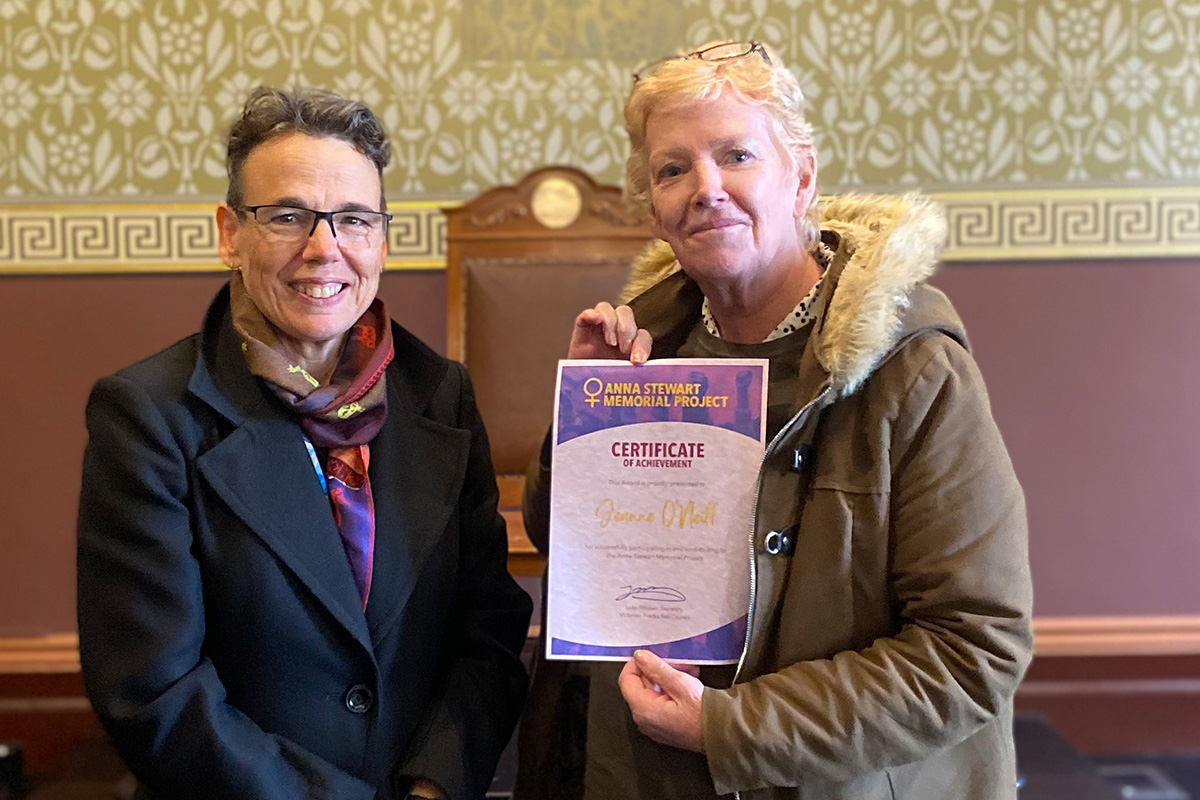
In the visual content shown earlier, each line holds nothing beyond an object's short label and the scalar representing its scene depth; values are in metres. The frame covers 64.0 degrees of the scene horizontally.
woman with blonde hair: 1.02
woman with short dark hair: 1.06
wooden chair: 2.42
